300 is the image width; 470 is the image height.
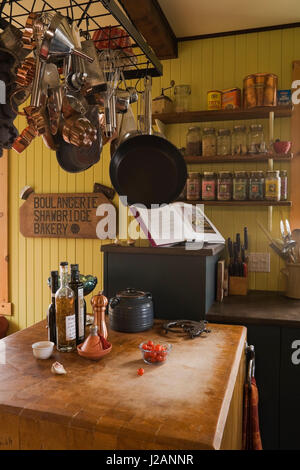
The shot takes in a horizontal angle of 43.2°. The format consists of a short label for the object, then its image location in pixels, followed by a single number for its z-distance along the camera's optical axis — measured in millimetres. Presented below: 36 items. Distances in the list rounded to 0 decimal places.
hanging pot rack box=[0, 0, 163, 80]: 1407
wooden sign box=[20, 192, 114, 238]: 3115
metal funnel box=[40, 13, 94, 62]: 1176
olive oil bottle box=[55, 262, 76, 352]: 1412
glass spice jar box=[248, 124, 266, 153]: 2543
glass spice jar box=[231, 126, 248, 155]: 2615
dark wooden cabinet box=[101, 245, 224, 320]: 1919
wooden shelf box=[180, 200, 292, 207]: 2469
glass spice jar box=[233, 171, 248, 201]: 2576
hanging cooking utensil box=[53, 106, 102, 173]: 1723
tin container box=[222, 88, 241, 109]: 2623
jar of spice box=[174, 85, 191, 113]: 2771
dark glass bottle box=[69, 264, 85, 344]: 1467
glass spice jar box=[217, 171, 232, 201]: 2613
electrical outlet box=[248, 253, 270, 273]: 2736
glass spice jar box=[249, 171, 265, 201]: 2535
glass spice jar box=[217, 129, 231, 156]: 2676
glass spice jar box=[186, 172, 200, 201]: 2689
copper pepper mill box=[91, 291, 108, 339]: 1522
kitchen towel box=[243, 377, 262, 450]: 1571
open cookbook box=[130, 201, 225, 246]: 2074
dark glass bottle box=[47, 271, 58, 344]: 1443
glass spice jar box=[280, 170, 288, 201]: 2525
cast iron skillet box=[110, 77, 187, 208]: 1812
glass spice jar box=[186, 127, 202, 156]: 2723
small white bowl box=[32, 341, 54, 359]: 1347
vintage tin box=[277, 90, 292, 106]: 2559
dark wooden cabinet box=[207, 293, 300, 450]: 1916
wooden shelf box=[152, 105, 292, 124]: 2492
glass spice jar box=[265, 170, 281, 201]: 2484
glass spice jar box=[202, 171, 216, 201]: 2641
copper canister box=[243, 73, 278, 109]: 2488
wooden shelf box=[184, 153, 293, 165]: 2502
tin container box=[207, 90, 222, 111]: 2664
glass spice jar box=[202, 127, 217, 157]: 2672
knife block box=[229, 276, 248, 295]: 2551
